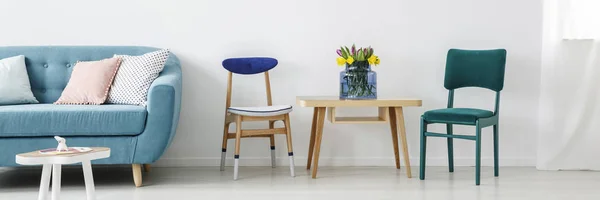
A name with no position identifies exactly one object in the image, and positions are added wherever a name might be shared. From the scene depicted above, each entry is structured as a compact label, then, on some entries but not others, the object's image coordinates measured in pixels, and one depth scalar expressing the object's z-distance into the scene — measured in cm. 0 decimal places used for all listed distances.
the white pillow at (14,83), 386
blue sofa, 347
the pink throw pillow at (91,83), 385
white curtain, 429
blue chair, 387
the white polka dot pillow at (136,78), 385
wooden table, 381
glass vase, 398
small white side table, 274
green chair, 374
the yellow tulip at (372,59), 401
